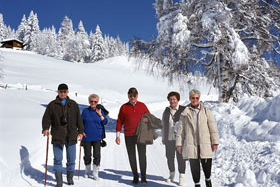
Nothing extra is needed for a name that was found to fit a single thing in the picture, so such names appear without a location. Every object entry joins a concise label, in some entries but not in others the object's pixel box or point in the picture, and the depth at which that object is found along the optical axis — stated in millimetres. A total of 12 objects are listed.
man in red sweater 5480
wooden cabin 84688
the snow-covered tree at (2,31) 95000
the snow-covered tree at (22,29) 95250
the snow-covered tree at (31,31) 91938
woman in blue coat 5852
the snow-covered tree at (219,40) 9250
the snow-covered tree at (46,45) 94500
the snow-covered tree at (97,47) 87438
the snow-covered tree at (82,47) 82312
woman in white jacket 4312
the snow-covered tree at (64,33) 89062
